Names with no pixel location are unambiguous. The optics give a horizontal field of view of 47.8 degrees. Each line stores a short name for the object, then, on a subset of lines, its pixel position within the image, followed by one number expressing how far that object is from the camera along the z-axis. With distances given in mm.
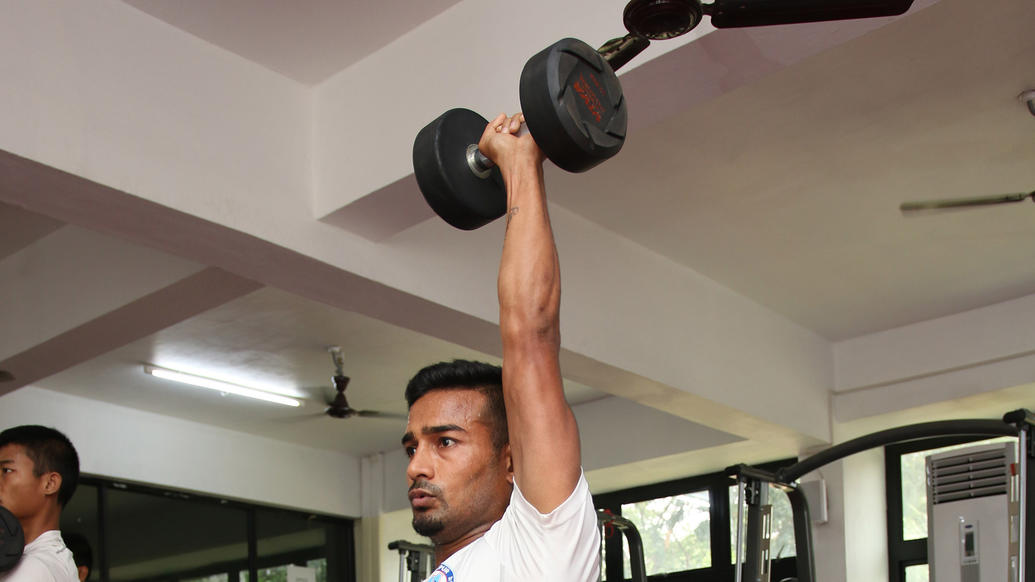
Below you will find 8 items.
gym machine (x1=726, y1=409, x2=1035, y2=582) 3752
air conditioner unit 4043
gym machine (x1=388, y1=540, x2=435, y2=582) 5824
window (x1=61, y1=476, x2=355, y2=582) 6586
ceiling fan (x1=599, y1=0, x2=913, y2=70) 1966
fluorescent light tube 5977
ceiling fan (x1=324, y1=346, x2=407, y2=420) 6003
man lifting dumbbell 1242
